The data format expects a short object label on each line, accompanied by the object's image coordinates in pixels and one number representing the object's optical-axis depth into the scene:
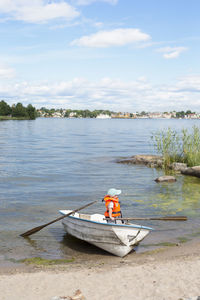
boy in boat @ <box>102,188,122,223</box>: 11.66
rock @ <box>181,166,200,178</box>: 26.08
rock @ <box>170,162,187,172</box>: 28.01
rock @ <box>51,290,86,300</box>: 7.21
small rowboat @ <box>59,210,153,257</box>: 10.66
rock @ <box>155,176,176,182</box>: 24.89
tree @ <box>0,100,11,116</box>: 179.38
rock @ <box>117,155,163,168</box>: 31.56
